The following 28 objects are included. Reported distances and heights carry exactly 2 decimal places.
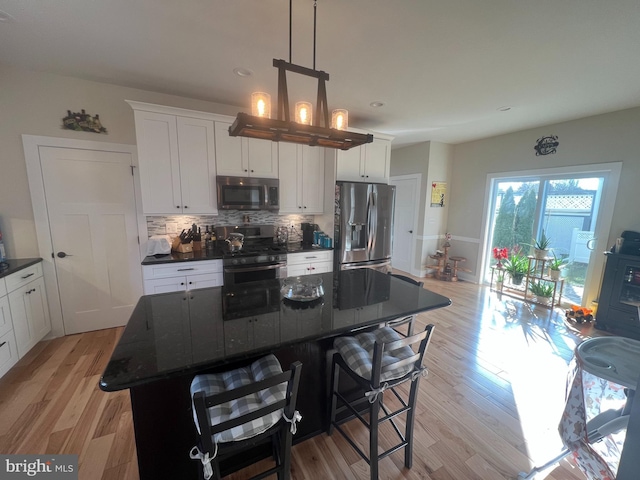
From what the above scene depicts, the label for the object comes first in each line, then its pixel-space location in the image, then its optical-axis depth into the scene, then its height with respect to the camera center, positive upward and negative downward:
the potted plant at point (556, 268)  3.77 -0.87
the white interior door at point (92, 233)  2.75 -0.40
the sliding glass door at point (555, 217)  3.69 -0.16
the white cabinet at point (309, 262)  3.36 -0.79
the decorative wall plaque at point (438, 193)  5.27 +0.23
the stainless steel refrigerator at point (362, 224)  3.49 -0.29
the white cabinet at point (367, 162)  3.55 +0.57
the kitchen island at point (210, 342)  1.08 -0.63
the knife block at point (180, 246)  3.06 -0.55
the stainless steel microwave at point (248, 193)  3.12 +0.09
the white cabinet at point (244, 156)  3.09 +0.54
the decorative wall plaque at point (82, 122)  2.68 +0.77
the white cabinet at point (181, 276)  2.68 -0.81
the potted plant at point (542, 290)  3.87 -1.23
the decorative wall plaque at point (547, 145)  3.88 +0.92
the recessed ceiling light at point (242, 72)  2.39 +1.18
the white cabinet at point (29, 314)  2.30 -1.10
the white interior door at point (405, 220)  5.51 -0.36
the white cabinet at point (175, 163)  2.76 +0.40
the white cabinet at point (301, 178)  3.51 +0.32
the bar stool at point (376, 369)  1.29 -0.87
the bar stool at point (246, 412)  0.91 -0.85
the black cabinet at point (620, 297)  3.05 -1.05
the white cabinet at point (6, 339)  2.11 -1.17
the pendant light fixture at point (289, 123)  1.39 +0.41
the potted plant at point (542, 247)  3.95 -0.61
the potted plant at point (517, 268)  4.14 -0.98
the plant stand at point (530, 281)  3.85 -1.24
